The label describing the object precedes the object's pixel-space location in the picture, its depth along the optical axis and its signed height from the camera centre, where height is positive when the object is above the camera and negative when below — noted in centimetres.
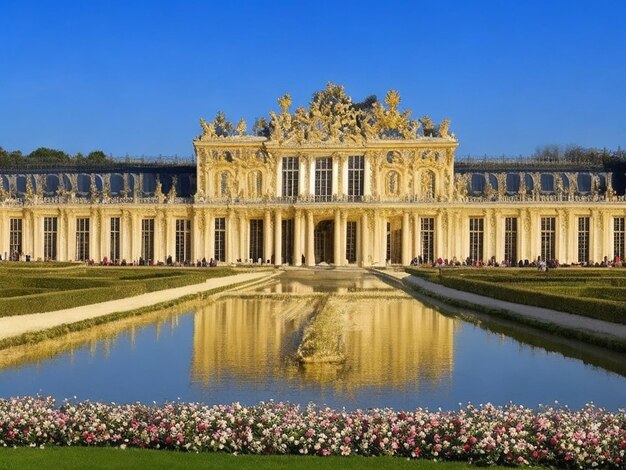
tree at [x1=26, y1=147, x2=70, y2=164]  10359 +1050
